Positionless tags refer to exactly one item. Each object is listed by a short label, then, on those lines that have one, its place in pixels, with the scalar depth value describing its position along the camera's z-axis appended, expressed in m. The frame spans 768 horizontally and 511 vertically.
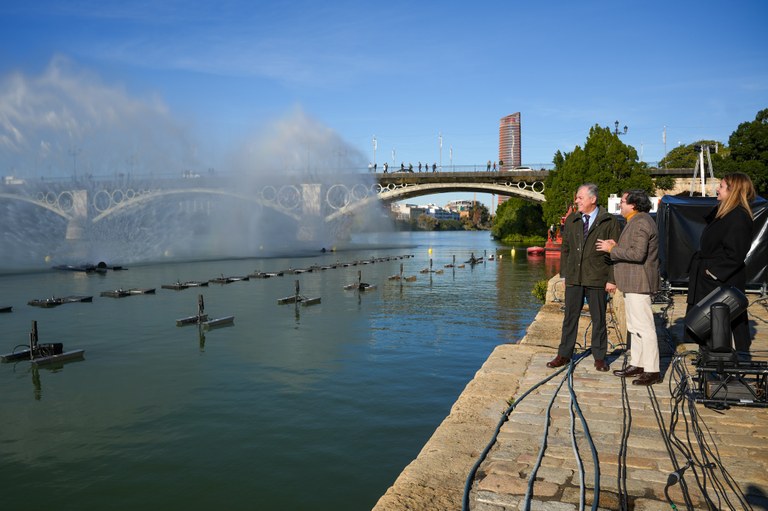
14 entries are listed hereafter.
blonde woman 6.79
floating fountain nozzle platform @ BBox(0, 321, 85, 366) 14.78
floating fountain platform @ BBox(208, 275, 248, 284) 34.66
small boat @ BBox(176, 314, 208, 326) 20.20
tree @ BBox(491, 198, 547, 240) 99.07
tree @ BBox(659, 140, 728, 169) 93.88
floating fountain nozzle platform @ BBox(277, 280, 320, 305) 26.02
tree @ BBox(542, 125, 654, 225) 59.78
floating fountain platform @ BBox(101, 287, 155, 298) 28.38
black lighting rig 6.27
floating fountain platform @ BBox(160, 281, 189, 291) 31.31
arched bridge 65.75
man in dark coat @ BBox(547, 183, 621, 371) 8.03
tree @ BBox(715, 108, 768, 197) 53.50
